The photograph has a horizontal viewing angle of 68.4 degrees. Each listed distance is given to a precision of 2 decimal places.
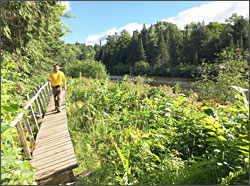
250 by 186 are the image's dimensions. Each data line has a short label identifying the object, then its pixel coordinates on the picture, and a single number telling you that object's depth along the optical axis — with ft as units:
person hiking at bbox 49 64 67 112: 19.77
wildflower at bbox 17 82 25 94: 14.99
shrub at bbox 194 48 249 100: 33.86
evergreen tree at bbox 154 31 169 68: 202.59
